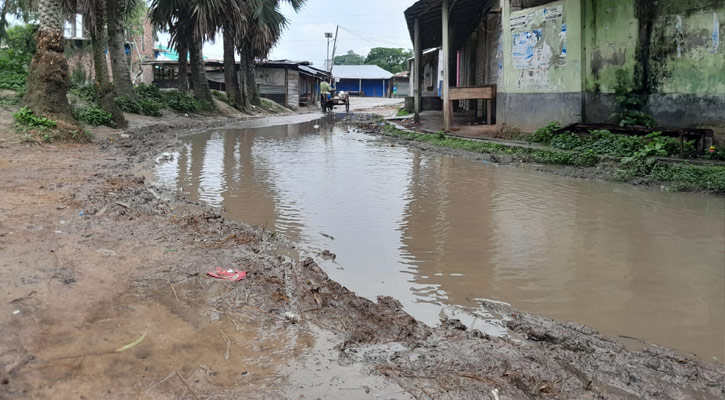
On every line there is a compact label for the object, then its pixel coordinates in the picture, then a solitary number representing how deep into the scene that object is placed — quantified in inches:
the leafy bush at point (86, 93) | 617.6
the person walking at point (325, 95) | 1160.2
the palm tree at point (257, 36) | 1004.1
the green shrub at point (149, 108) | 711.4
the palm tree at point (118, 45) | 681.6
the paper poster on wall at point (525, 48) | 470.3
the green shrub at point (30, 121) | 383.9
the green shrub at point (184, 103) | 832.9
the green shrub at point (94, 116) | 490.9
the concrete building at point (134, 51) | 1246.3
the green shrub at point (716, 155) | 325.1
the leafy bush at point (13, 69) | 532.1
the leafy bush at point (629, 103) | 392.5
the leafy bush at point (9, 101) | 450.3
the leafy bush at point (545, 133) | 433.1
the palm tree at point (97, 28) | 575.4
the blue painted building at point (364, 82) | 2486.5
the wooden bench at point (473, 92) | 534.6
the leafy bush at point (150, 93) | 824.1
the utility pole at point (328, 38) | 2664.6
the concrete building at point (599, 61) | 361.4
